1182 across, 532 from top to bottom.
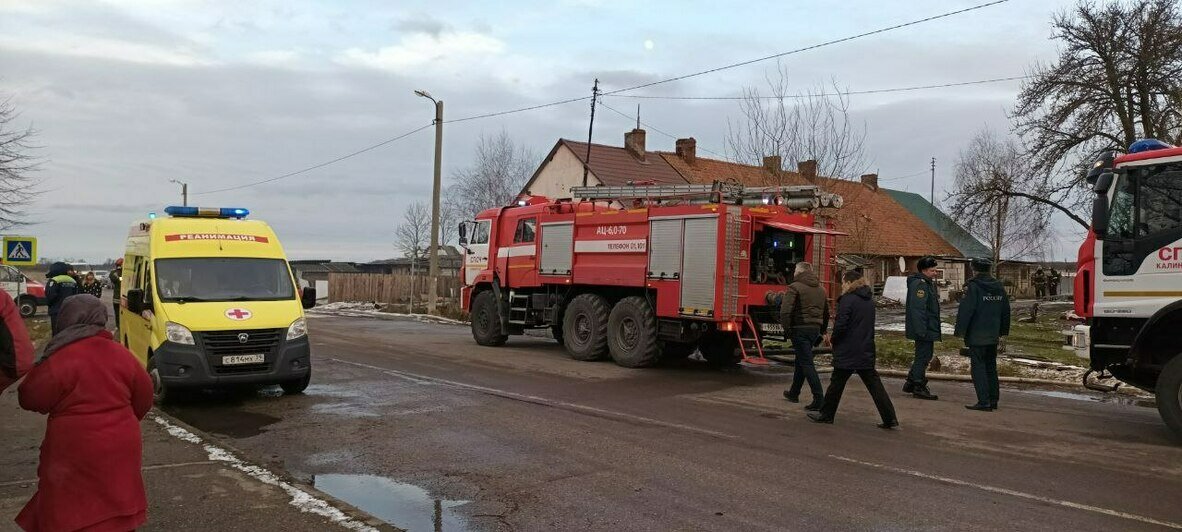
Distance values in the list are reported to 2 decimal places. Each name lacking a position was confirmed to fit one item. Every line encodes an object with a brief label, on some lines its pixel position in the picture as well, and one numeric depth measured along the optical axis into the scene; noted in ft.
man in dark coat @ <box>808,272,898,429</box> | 27.12
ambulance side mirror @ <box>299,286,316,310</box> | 34.68
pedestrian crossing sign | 58.18
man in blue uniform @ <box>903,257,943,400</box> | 33.99
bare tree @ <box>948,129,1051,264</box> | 96.78
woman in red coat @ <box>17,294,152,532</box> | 11.51
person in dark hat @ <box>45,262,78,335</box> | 49.19
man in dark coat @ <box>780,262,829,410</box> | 31.27
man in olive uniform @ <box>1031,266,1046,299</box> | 149.38
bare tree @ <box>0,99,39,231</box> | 68.13
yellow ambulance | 29.91
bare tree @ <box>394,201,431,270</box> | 193.08
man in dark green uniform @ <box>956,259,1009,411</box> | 30.99
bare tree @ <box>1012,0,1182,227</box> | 78.74
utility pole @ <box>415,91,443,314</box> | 93.50
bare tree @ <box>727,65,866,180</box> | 66.95
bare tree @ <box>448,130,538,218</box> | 152.46
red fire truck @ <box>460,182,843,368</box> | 40.11
